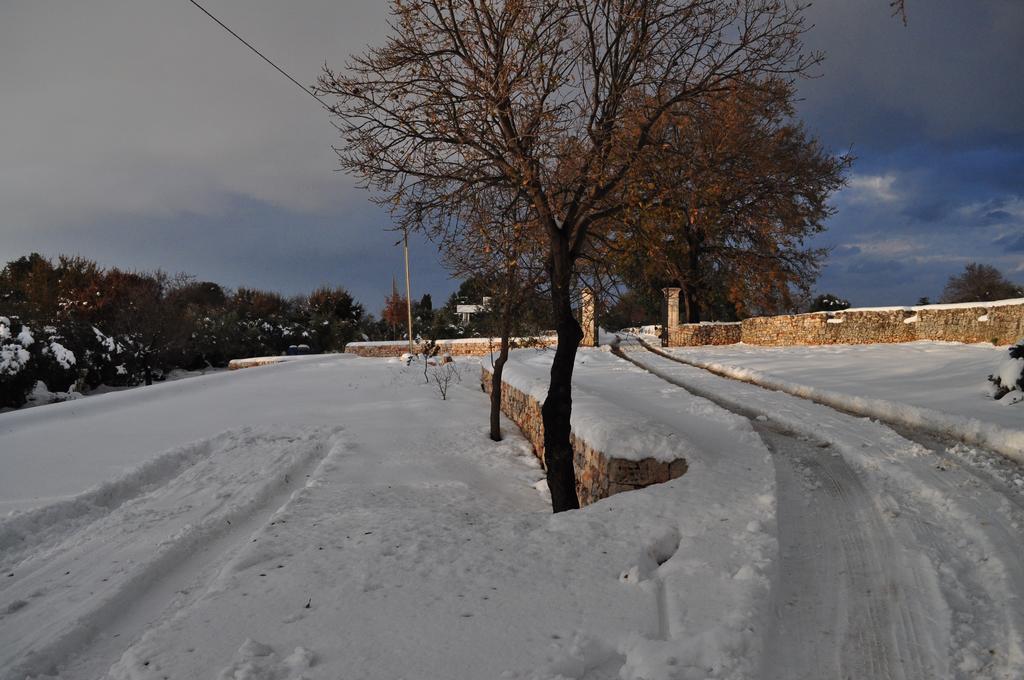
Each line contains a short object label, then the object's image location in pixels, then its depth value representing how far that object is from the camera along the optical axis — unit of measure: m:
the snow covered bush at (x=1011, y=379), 7.37
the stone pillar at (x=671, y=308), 26.70
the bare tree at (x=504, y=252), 6.50
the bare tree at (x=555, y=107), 5.48
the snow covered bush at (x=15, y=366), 14.45
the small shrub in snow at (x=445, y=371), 15.00
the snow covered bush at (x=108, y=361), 18.17
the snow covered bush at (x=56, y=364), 15.87
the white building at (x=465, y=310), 48.10
